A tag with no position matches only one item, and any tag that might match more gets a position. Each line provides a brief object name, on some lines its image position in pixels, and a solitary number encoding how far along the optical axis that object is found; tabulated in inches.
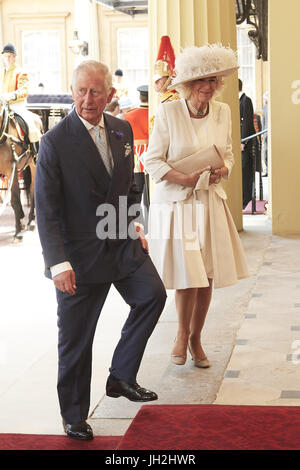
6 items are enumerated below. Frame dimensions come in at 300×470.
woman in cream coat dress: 182.1
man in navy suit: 143.6
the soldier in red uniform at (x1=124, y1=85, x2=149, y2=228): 391.9
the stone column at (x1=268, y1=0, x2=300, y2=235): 383.2
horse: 442.0
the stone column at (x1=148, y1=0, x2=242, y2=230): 358.6
